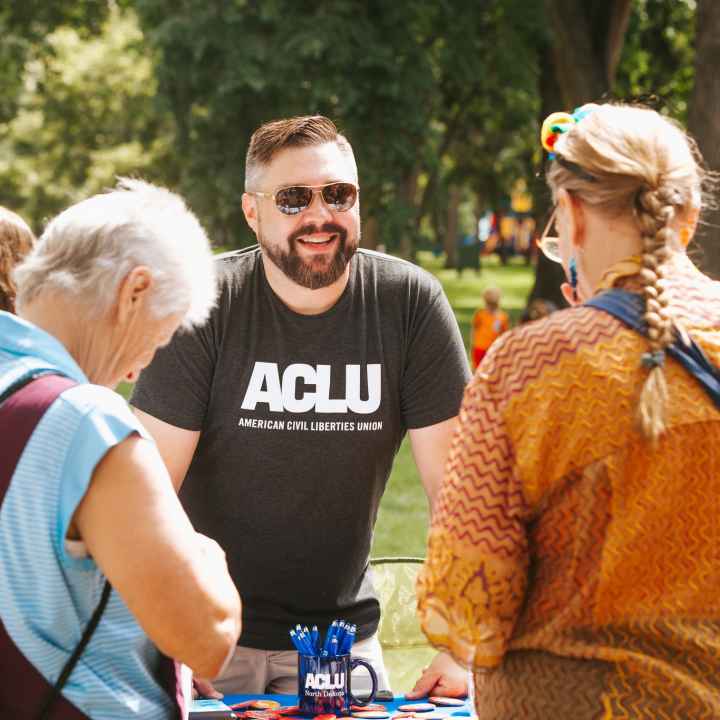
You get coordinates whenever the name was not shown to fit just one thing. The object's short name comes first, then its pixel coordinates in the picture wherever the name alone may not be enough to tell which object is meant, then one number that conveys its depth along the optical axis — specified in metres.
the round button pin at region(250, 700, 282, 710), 2.89
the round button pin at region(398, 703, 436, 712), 2.88
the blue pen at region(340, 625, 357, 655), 2.77
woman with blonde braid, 1.86
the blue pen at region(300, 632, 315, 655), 2.79
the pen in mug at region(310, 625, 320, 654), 2.81
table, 2.86
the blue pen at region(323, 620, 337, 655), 2.78
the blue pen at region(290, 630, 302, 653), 2.80
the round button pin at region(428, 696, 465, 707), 2.93
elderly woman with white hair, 1.83
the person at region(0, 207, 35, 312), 2.95
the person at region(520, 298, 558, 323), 14.91
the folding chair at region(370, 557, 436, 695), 3.90
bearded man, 3.14
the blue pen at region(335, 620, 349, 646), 2.78
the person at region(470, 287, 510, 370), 16.12
